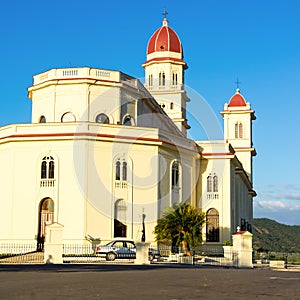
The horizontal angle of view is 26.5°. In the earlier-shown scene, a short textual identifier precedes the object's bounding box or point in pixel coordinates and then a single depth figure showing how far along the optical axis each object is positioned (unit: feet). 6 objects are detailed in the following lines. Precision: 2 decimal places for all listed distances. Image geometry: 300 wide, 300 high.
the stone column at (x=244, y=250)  114.01
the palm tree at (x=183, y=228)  132.77
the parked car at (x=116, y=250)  113.70
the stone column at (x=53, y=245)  103.50
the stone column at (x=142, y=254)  104.79
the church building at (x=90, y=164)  132.05
